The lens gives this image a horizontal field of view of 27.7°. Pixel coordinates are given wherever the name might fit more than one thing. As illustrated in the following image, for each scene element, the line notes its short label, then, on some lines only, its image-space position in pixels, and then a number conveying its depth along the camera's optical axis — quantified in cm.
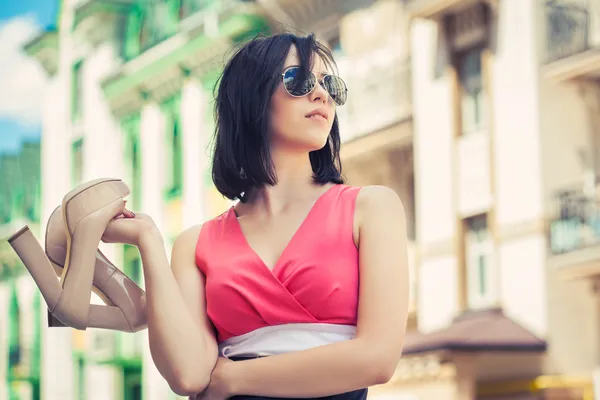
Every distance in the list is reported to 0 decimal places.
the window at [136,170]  2511
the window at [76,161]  2811
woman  233
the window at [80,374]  2706
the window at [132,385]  2547
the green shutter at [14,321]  3172
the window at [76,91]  2848
